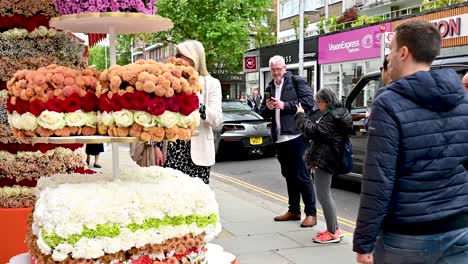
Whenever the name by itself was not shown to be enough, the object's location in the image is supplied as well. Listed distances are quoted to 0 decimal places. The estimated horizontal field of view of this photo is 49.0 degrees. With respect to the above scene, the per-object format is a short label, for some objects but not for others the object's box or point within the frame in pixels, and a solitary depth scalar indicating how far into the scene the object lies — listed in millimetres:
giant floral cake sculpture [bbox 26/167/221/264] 2670
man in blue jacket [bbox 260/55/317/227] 6023
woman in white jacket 4465
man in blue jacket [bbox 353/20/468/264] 2453
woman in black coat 5352
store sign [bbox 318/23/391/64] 22266
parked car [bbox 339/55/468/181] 8078
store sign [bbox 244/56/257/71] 27438
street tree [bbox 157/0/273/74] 25016
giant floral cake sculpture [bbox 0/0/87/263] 4312
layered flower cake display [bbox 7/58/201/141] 2746
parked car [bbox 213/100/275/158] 12656
